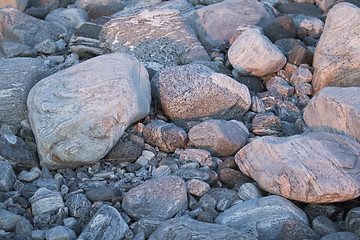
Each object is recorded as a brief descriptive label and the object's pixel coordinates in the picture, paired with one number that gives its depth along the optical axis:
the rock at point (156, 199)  3.02
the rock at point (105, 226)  2.75
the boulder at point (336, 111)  3.44
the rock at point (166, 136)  3.94
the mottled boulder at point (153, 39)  5.50
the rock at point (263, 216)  2.82
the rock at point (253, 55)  4.96
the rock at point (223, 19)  6.27
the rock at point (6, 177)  3.33
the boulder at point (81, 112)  3.57
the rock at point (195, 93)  4.39
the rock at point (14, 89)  4.18
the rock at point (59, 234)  2.69
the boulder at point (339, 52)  4.84
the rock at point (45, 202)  3.12
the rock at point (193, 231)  2.47
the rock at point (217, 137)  3.81
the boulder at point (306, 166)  2.91
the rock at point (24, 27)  6.55
